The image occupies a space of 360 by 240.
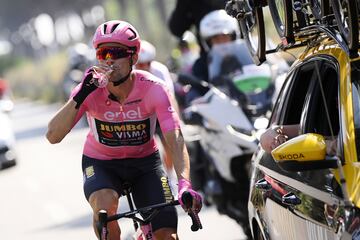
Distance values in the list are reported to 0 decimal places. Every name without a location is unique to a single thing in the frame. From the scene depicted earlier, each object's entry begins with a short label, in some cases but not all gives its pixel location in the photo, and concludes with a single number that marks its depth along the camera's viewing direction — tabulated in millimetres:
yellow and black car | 10047
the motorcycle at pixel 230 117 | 21016
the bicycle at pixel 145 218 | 12570
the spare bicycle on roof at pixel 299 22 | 10852
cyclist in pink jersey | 13734
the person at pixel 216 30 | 24406
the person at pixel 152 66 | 24406
